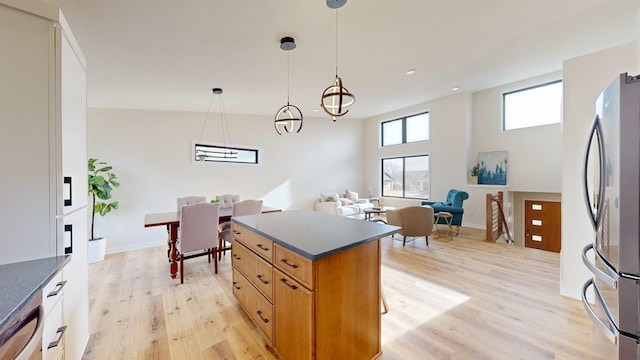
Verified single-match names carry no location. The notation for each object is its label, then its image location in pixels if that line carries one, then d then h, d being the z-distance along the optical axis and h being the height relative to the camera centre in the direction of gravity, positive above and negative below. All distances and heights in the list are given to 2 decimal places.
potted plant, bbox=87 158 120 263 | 4.05 -0.24
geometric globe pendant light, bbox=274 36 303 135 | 2.94 +0.97
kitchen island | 1.40 -0.69
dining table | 3.26 -0.66
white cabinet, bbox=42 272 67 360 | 1.15 -0.71
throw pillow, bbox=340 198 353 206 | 7.45 -0.67
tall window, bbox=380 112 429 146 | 7.32 +1.55
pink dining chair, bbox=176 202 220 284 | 3.21 -0.65
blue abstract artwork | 5.90 +0.27
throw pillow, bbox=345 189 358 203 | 7.81 -0.54
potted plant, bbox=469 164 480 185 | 6.27 +0.14
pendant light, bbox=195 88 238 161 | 5.56 +0.71
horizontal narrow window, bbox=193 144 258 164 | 5.57 +0.60
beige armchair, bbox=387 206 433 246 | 4.52 -0.77
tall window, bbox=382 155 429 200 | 7.34 +0.06
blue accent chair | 5.48 -0.62
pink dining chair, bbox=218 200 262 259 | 3.71 -0.50
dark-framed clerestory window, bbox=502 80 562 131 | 5.23 +1.61
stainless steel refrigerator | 1.07 -0.18
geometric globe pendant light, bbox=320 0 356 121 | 2.36 +0.89
